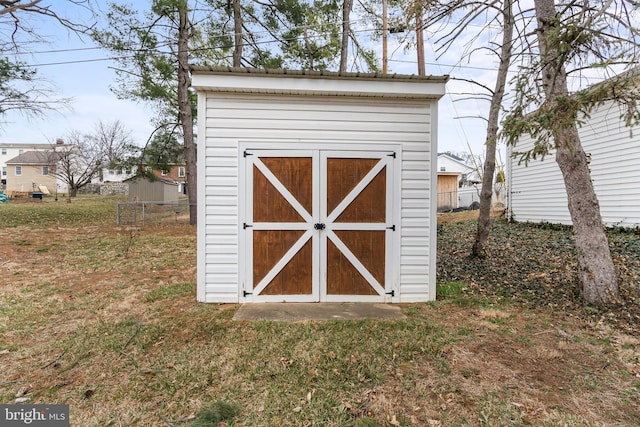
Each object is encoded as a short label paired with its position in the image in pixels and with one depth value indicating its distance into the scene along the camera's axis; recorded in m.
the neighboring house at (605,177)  7.49
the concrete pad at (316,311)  3.71
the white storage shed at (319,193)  4.13
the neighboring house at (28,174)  34.94
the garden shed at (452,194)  18.98
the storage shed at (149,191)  18.58
